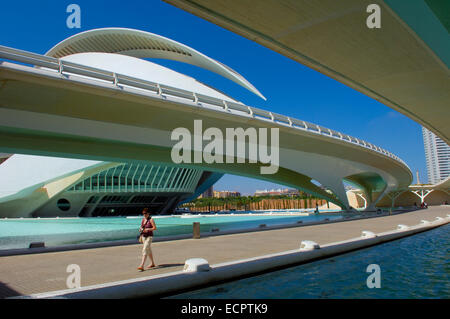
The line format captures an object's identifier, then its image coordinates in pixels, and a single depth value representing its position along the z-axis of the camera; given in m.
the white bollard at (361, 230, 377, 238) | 11.53
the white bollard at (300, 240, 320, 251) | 9.11
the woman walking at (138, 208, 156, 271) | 7.20
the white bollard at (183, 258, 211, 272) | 6.51
